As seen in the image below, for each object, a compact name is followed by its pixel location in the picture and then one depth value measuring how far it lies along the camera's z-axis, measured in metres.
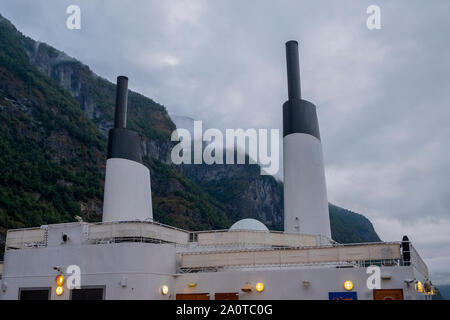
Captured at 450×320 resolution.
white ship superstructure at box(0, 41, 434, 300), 17.42
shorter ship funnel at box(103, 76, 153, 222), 28.42
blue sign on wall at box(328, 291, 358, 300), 17.03
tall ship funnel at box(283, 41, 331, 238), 26.52
